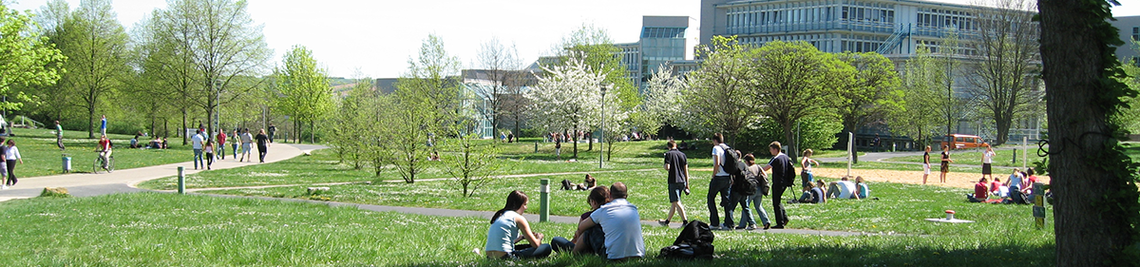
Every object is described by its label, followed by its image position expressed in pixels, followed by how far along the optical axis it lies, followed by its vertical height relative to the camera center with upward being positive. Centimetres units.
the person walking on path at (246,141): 3594 -100
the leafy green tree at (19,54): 3203 +262
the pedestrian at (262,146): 3597 -122
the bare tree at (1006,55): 5500 +536
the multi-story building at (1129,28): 8369 +1102
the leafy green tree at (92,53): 5125 +424
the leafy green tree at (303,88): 6800 +276
